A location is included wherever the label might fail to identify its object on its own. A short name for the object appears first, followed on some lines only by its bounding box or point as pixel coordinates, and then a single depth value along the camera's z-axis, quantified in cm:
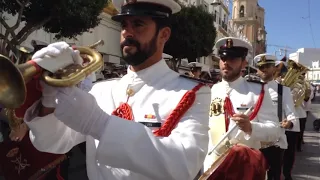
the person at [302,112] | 657
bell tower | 5646
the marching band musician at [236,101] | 256
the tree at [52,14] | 804
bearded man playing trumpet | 106
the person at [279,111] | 371
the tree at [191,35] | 1817
